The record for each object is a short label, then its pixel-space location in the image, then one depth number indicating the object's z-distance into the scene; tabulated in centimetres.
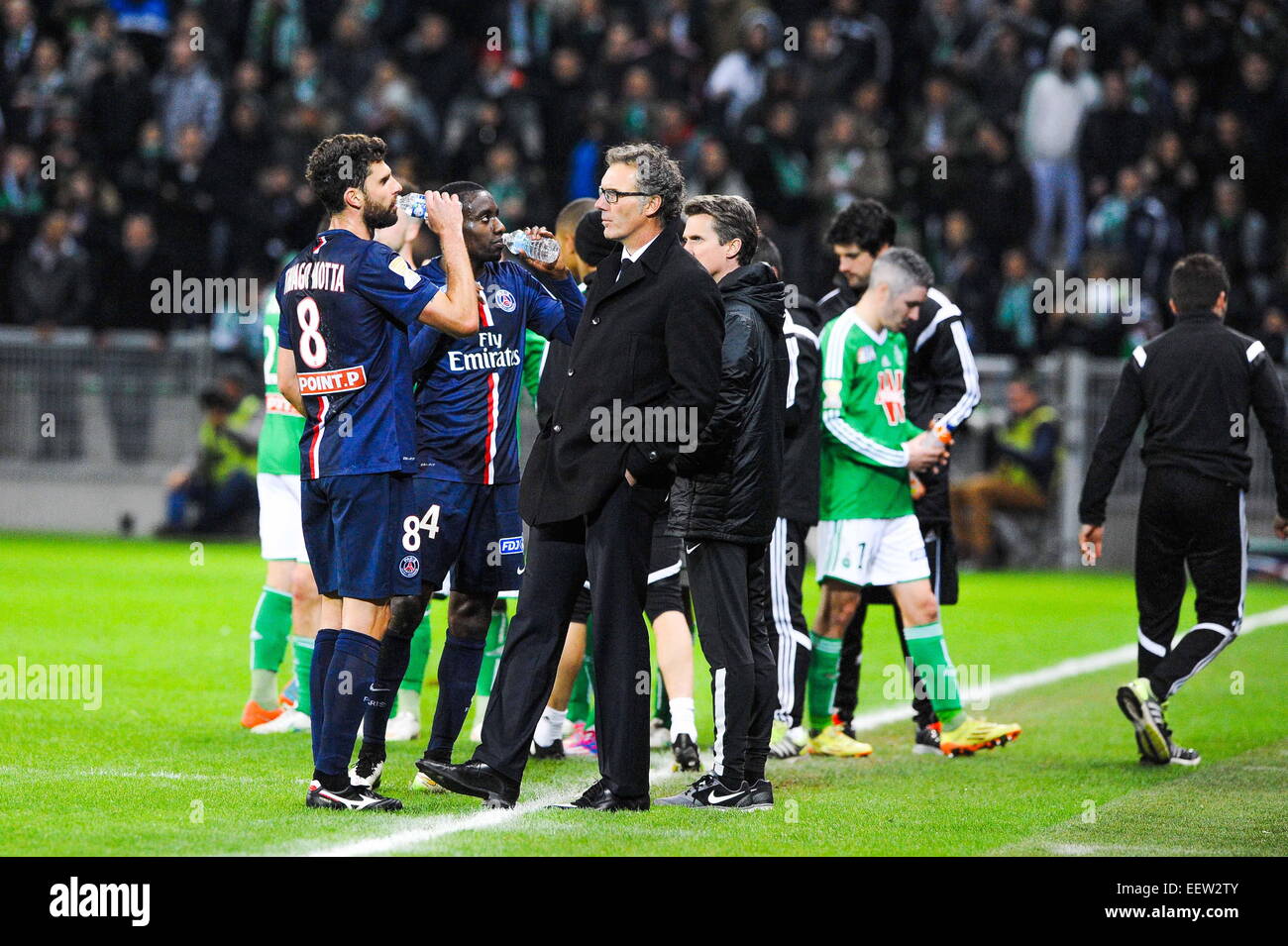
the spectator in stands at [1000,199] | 1870
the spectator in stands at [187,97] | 2056
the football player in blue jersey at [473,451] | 725
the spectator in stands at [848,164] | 1894
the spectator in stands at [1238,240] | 1834
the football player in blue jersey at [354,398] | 646
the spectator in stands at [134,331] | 1847
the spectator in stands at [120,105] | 2075
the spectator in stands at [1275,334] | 1720
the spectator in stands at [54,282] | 1941
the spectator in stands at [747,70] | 1997
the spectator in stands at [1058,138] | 1898
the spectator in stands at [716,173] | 1850
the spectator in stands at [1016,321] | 1819
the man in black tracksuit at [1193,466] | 841
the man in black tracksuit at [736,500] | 693
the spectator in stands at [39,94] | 2097
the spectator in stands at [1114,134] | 1870
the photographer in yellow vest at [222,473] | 1802
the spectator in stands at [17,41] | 2144
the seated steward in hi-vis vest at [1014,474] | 1730
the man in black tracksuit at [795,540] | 838
